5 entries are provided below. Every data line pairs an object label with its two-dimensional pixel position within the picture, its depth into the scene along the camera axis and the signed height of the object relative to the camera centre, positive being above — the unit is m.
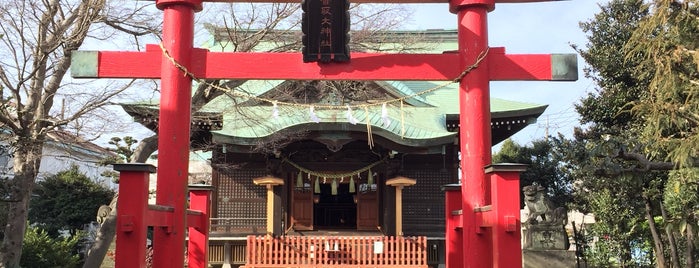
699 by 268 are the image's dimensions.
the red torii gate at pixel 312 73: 6.04 +1.34
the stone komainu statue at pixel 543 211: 11.10 -0.20
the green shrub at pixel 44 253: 13.59 -1.29
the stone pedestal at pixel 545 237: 11.05 -0.68
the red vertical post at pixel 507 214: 5.21 -0.12
